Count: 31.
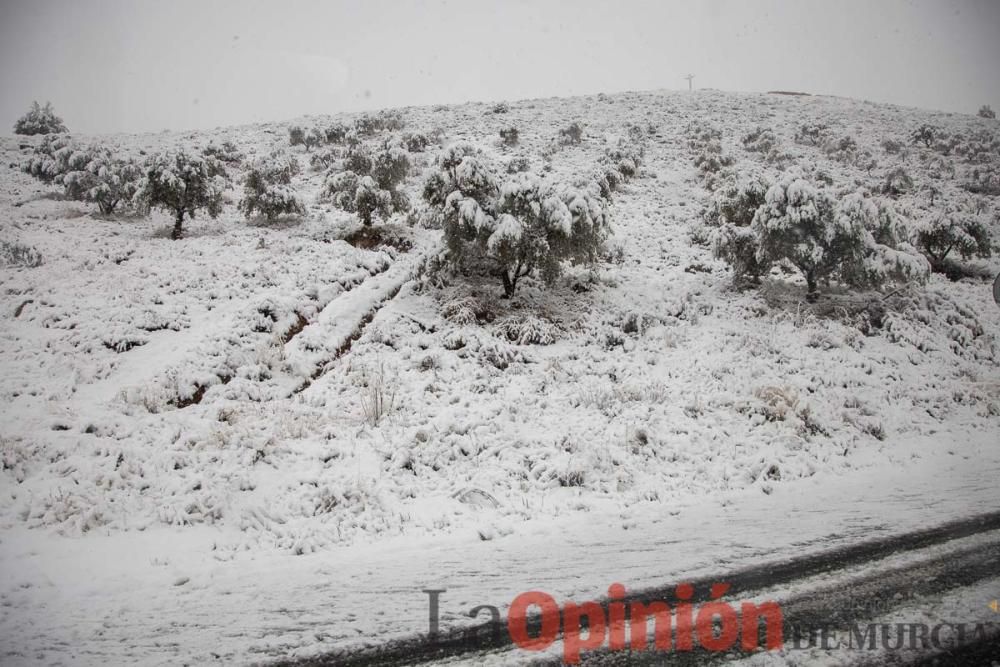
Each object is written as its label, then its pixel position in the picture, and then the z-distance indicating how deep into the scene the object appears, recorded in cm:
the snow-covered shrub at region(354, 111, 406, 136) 3541
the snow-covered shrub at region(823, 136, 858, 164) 2908
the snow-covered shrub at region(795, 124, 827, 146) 3228
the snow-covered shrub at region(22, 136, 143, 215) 2038
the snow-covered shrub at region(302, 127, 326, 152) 3341
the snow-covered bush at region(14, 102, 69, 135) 3691
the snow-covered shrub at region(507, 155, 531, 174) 2381
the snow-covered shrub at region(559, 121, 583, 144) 3341
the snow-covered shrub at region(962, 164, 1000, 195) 2333
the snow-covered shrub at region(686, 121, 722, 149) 3247
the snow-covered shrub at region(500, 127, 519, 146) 3297
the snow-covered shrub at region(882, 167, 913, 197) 2295
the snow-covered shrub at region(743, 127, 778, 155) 3016
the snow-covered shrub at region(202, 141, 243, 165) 3009
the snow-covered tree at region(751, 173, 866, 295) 1288
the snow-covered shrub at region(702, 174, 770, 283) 1483
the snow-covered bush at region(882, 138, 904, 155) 3017
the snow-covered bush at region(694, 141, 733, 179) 2714
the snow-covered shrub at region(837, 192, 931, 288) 1280
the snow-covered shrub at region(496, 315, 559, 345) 1212
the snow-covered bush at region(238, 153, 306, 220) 1969
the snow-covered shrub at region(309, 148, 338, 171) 2842
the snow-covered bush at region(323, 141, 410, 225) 1819
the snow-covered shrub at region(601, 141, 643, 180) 2669
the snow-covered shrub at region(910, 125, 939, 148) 3102
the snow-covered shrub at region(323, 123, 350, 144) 3406
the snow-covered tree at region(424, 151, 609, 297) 1295
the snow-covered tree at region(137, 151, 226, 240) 1770
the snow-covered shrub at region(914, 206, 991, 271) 1549
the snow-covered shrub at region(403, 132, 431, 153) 3103
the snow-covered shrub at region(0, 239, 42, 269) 1421
